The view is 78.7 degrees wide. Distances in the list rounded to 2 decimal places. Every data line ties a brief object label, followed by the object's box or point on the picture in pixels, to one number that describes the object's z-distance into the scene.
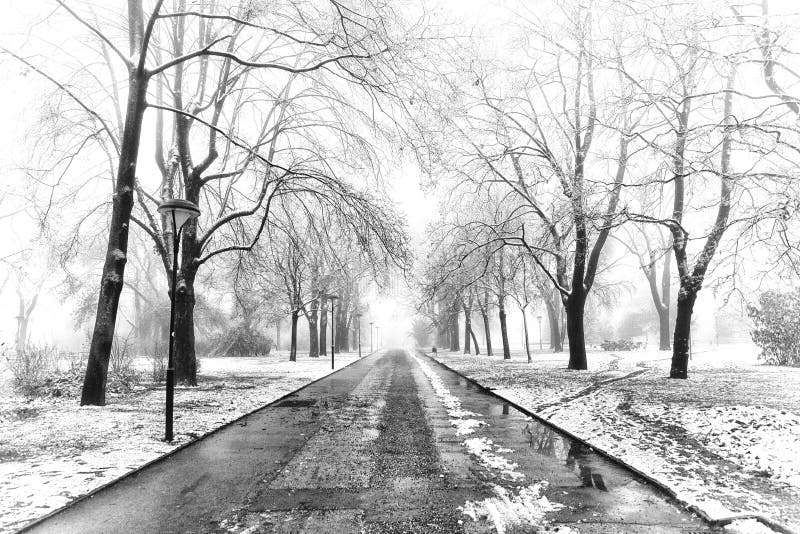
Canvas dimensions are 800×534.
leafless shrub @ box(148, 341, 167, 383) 15.62
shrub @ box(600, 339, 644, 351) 40.44
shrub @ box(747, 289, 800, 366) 18.72
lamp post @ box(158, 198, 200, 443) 7.38
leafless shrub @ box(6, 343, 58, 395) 12.17
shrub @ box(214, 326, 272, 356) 40.16
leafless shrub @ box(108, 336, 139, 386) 13.77
